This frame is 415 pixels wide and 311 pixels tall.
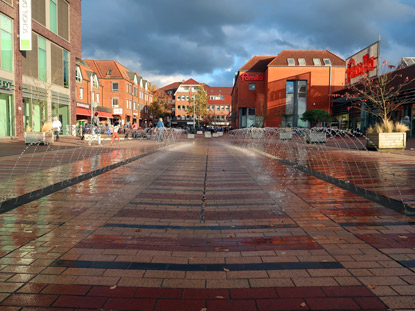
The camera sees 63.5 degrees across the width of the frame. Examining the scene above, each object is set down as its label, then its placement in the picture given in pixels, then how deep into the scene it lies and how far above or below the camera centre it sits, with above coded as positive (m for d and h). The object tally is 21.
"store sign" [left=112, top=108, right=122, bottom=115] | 59.28 +3.49
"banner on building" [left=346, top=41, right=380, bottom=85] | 27.14 +6.20
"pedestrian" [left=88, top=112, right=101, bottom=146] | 22.46 +0.64
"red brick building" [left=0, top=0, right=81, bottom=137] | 21.33 +4.80
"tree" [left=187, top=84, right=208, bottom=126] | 63.19 +5.32
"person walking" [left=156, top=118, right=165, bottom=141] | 24.58 +0.04
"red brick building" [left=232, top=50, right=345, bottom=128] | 49.88 +7.55
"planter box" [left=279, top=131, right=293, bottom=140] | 30.73 -0.10
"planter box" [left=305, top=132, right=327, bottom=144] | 23.95 -0.18
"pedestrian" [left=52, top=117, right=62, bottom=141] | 20.50 +0.28
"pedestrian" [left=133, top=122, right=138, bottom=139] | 30.02 -0.13
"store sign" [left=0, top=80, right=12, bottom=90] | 20.19 +2.70
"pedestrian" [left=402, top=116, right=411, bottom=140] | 27.67 +1.22
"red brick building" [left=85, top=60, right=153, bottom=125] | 60.66 +8.08
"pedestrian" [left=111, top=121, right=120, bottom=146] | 20.38 +0.04
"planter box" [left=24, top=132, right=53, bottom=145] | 17.58 -0.42
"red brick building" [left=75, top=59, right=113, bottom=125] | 42.47 +5.26
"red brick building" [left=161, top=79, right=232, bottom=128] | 94.00 +8.94
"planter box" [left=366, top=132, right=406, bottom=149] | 15.94 -0.20
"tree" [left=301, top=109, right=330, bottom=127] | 38.06 +2.17
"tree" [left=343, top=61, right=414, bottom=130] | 26.16 +4.26
